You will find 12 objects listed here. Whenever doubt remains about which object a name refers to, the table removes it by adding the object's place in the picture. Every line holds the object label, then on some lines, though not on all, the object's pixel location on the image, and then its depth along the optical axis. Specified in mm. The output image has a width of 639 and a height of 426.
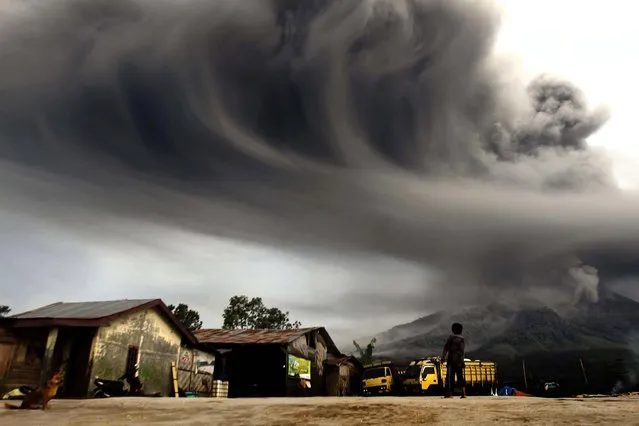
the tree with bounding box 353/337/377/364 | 61125
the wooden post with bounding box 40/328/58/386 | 16391
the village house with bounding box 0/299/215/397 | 16703
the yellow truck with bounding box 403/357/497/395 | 27938
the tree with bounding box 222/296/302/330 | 67375
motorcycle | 16406
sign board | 27538
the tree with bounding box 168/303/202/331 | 69106
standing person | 10695
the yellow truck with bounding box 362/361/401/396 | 30328
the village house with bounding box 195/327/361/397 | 27156
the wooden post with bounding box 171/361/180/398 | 21547
